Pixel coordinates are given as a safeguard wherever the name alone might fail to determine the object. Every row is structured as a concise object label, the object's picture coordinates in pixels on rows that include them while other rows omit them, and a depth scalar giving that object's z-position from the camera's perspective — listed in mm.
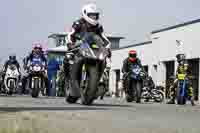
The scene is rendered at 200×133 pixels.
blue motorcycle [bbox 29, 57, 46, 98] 22188
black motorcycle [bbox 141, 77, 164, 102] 27830
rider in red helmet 21625
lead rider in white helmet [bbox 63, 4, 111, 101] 14656
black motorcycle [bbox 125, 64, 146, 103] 21225
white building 46469
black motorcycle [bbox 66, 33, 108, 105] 14359
